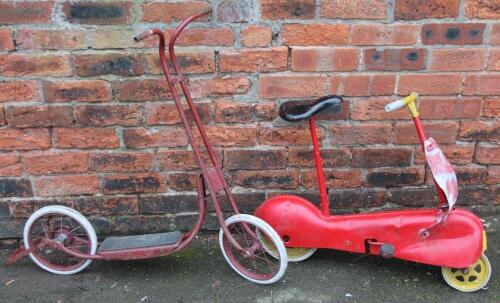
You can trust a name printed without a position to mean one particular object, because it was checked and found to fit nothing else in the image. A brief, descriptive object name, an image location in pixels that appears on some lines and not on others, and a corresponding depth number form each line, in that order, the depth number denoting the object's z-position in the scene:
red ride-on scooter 2.12
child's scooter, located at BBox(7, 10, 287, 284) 2.18
